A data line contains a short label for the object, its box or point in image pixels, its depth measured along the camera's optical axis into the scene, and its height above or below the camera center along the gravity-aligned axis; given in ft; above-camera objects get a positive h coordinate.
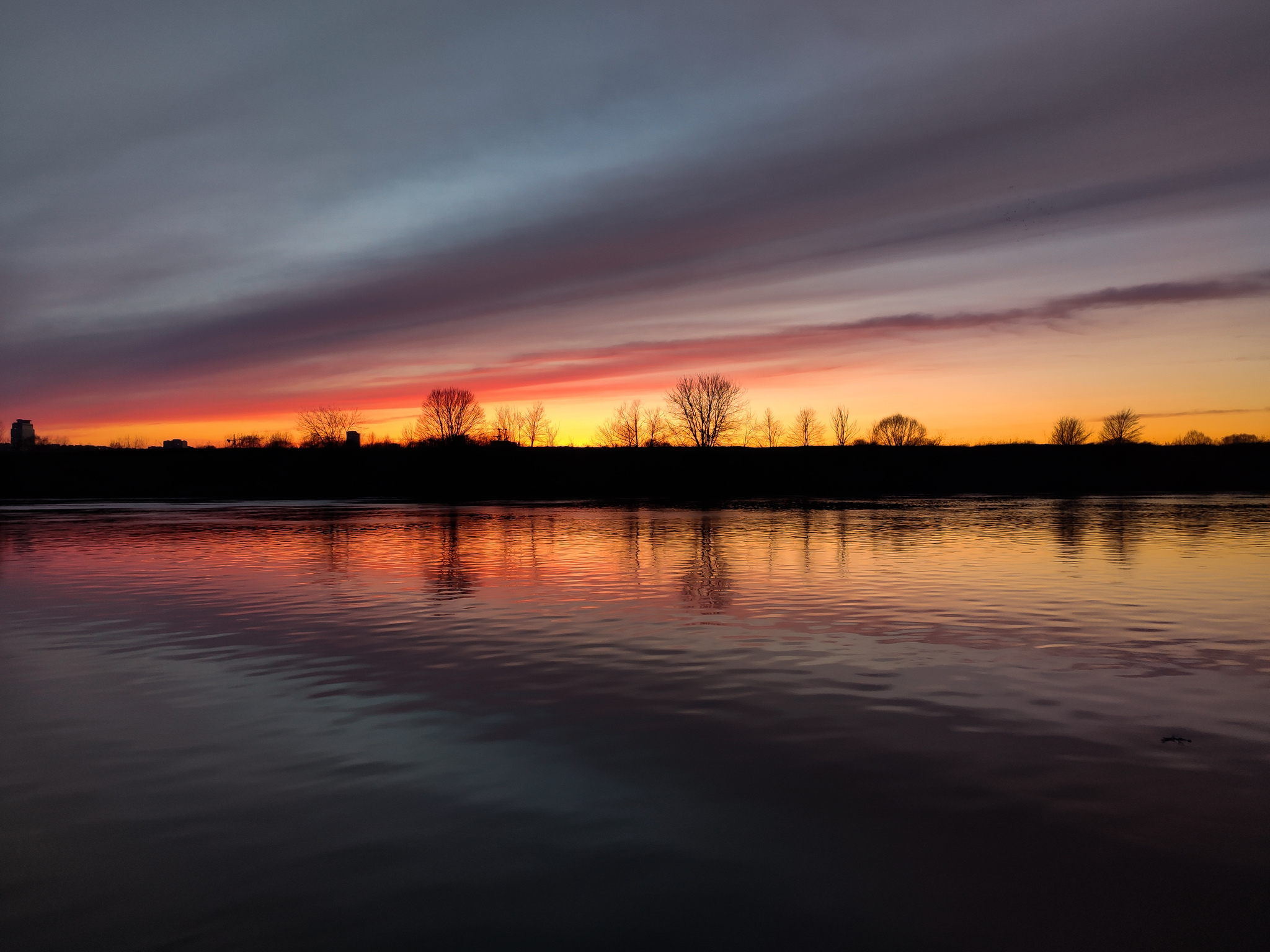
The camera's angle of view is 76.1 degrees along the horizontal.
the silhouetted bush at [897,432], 612.29 +34.39
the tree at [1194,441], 546.46 +23.26
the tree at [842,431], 617.54 +35.51
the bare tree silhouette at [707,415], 474.49 +38.08
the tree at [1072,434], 648.38 +32.45
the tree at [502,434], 451.94 +27.92
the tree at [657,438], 489.62 +27.84
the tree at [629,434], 539.29 +31.34
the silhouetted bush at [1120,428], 641.81 +36.38
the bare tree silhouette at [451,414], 478.18 +41.53
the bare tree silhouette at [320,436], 517.14 +32.42
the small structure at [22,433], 612.70 +44.00
